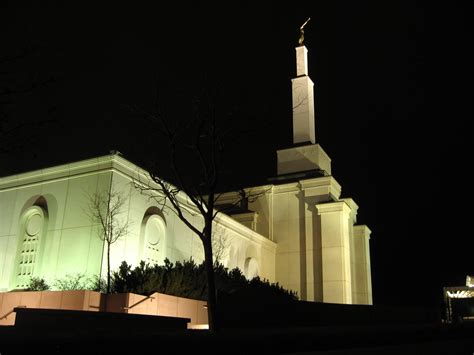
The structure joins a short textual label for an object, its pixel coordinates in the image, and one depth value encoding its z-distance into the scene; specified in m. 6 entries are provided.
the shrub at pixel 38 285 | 21.20
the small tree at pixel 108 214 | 20.95
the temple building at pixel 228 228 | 22.25
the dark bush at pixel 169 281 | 19.75
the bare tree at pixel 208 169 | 12.26
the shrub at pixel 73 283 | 20.66
